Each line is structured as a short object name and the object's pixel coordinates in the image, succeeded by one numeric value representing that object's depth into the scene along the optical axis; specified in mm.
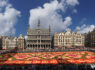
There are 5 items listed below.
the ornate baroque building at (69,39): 71000
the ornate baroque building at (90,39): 75000
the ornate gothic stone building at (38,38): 72062
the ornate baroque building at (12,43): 77688
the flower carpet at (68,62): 21353
